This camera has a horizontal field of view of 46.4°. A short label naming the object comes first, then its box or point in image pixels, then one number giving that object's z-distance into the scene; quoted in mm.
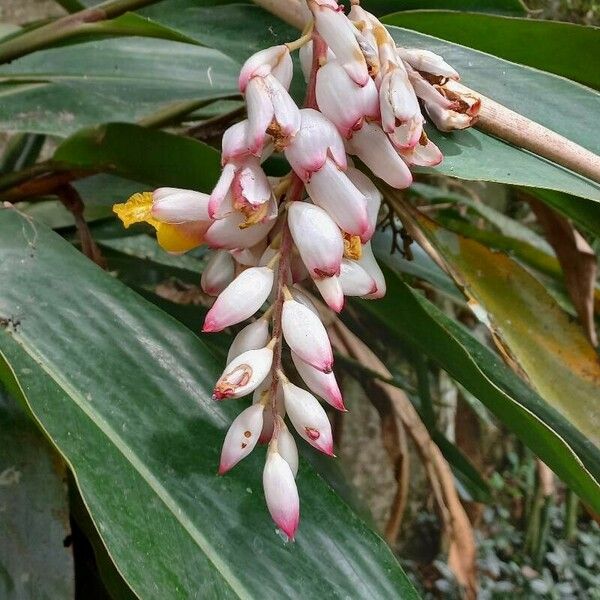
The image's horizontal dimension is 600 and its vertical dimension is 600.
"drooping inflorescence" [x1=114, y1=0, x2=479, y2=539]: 279
